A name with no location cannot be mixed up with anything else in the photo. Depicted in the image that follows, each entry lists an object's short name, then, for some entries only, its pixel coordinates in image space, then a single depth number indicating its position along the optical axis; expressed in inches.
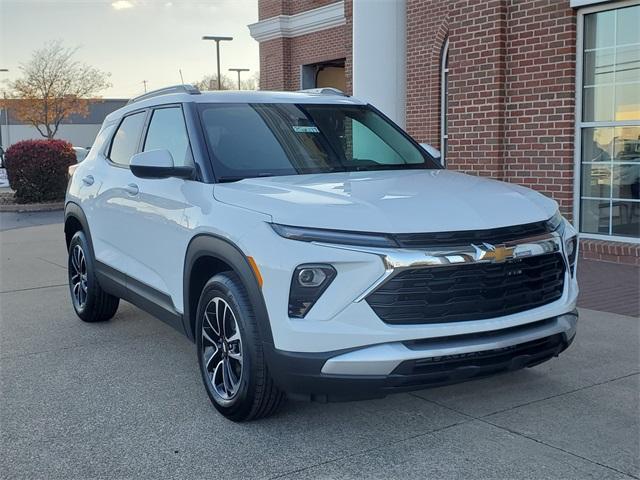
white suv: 137.4
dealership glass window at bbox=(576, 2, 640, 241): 325.4
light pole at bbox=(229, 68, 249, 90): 2063.2
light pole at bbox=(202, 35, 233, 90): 1334.9
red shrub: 724.7
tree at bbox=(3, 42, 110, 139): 1547.7
